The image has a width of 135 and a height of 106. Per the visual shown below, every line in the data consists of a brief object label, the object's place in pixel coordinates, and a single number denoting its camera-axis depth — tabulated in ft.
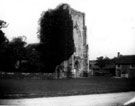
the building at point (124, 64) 260.42
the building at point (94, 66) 437.46
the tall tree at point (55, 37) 179.22
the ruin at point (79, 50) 211.82
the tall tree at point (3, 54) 138.53
